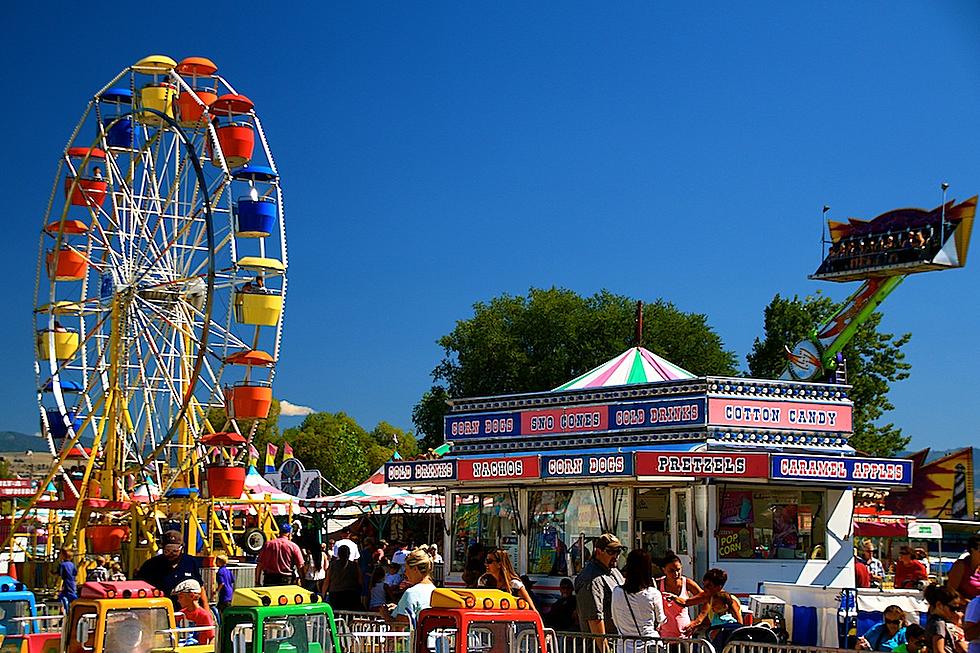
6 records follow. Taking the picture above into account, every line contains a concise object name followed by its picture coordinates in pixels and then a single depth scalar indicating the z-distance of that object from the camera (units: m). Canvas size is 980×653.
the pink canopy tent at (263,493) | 36.22
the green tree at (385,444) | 91.44
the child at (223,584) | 20.29
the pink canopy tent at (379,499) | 34.00
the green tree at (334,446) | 81.50
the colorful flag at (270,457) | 57.49
